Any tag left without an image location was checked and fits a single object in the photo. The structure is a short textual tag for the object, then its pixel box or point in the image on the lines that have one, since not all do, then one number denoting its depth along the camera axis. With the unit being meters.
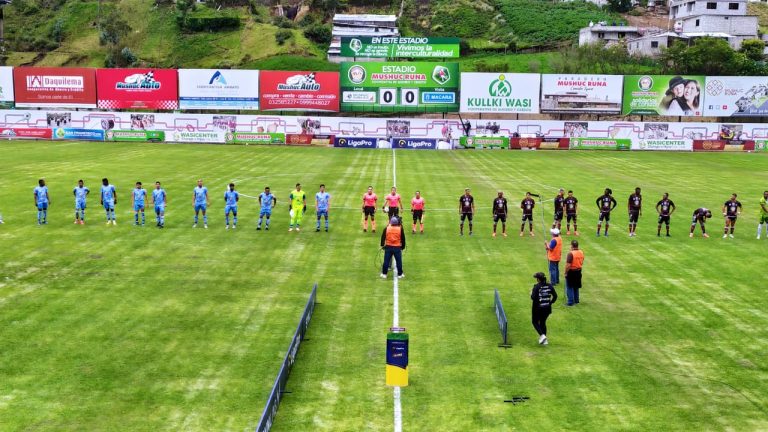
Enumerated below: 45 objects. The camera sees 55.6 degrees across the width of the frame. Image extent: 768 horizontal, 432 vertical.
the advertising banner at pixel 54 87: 80.25
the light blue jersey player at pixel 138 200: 27.86
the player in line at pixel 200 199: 27.80
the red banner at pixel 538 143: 73.69
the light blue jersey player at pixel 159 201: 27.59
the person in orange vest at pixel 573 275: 17.88
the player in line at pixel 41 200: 27.77
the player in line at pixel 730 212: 27.58
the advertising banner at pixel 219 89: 79.50
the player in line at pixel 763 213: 27.36
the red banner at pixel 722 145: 73.50
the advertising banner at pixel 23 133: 73.75
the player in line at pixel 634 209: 27.70
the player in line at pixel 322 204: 27.56
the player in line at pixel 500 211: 27.25
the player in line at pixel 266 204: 27.95
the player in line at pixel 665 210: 27.58
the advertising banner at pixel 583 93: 79.81
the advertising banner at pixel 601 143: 73.75
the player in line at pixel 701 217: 27.64
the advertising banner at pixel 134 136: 72.94
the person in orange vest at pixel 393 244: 20.22
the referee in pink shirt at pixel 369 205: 27.56
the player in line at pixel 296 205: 27.81
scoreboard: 80.50
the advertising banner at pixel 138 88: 80.38
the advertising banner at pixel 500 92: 79.44
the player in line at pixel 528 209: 27.61
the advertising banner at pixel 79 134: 73.19
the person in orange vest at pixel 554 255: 19.28
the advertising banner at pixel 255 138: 72.94
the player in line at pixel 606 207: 27.42
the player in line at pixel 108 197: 27.83
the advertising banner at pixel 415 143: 73.25
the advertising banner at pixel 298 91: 79.69
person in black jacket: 15.24
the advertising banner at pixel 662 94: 79.94
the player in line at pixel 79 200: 28.11
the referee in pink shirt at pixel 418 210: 27.72
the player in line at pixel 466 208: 27.48
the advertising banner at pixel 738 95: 79.94
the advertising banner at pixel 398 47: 89.44
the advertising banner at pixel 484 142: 73.94
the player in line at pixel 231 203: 27.83
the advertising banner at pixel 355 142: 73.25
